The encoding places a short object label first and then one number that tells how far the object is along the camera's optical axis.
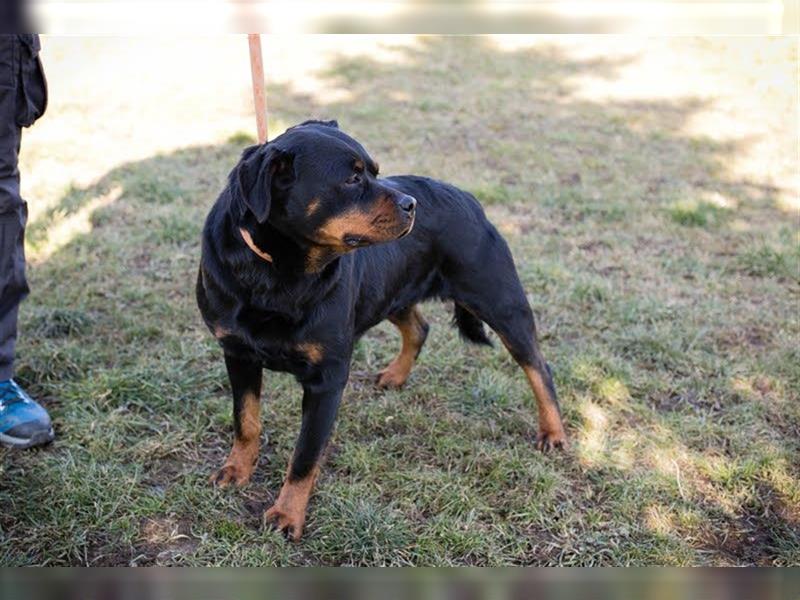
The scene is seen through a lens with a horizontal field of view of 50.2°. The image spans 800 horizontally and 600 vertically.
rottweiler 2.79
